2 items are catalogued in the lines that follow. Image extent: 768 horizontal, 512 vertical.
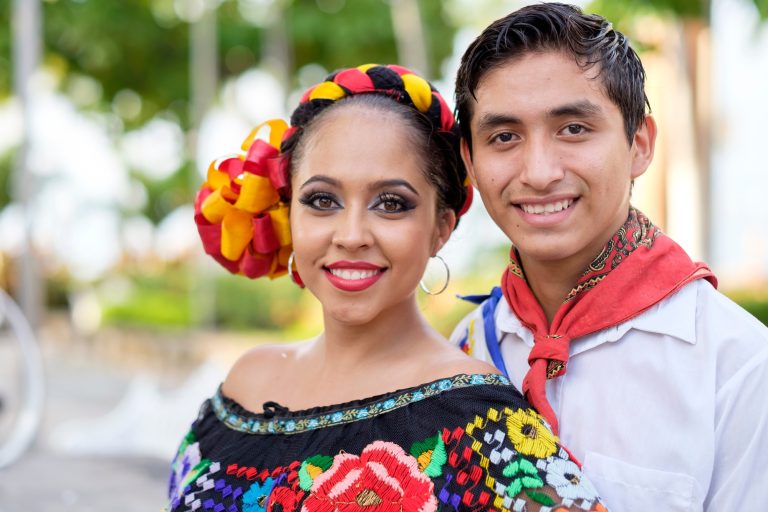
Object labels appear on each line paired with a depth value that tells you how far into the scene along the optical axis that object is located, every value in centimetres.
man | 190
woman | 186
